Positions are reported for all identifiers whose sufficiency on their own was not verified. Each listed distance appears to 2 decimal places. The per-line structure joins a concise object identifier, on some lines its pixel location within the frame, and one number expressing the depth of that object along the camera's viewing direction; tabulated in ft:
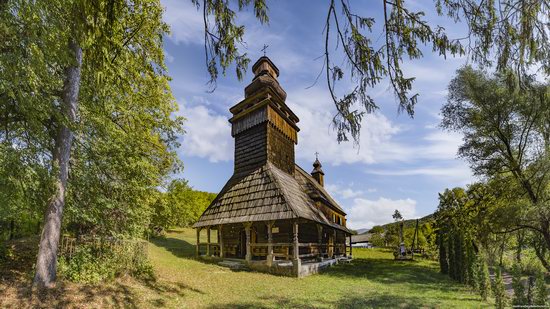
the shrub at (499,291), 28.87
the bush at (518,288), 28.04
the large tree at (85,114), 17.52
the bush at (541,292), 25.81
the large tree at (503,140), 49.49
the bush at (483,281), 35.31
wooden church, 51.19
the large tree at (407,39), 11.64
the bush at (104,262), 29.73
